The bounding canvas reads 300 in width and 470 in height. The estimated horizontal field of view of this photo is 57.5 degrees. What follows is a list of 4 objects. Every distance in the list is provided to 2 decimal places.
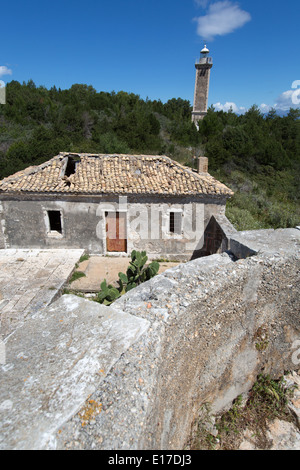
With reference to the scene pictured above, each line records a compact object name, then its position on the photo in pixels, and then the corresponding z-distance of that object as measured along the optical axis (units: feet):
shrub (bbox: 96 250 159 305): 25.74
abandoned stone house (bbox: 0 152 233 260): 33.68
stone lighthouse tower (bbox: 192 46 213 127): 128.16
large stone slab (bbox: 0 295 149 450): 5.43
